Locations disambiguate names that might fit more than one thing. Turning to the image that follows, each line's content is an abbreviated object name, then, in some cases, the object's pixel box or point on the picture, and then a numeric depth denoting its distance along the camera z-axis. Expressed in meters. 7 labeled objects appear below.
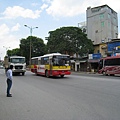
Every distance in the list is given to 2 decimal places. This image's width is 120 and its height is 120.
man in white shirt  10.27
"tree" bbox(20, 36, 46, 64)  65.62
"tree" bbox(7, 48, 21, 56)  84.34
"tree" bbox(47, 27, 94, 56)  43.85
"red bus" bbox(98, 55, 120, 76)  27.94
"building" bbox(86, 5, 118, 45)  54.09
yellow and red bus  21.98
